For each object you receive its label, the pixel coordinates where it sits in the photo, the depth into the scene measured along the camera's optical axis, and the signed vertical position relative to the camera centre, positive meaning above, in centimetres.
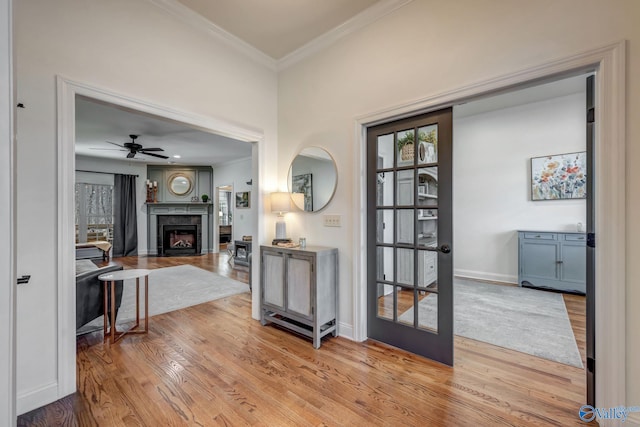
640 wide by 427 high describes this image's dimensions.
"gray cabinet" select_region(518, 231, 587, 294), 376 -71
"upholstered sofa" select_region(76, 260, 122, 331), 240 -80
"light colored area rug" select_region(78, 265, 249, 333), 331 -123
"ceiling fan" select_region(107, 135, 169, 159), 511 +127
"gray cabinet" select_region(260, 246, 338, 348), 241 -72
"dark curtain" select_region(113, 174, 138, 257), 743 -13
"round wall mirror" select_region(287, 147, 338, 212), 269 +36
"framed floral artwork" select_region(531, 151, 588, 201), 396 +55
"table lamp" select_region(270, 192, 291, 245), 285 +7
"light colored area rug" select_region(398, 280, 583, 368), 224 -118
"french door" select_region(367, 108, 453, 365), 207 -19
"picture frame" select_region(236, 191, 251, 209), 746 +38
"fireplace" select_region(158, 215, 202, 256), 786 -67
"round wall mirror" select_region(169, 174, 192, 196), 818 +86
